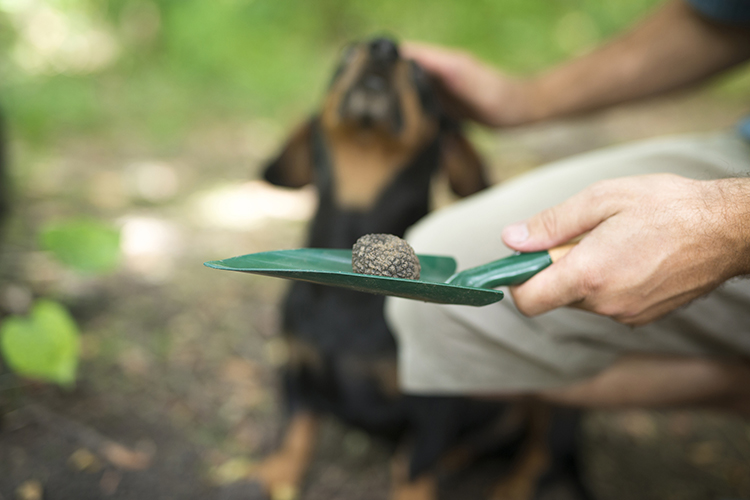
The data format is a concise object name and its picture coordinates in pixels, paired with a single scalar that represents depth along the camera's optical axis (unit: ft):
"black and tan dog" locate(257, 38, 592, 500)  2.18
